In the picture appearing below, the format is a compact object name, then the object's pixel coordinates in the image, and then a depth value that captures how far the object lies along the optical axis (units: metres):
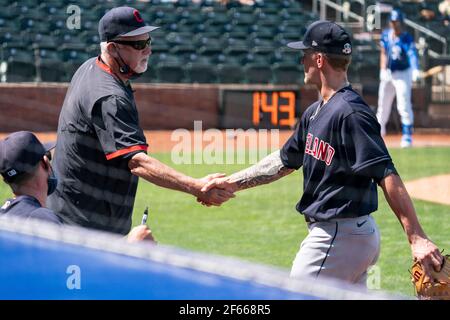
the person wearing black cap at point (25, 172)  8.18
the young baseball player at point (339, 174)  8.79
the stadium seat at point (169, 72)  38.37
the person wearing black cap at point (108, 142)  9.45
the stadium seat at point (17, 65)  35.81
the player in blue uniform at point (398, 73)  31.31
